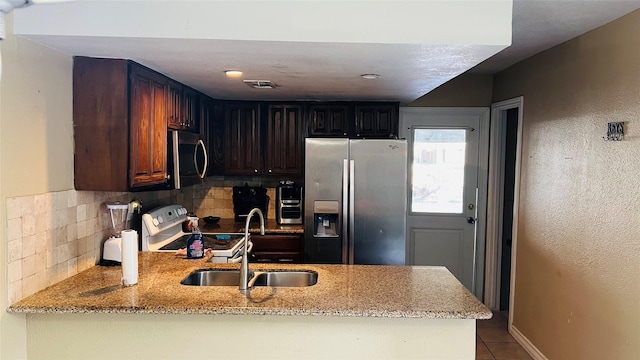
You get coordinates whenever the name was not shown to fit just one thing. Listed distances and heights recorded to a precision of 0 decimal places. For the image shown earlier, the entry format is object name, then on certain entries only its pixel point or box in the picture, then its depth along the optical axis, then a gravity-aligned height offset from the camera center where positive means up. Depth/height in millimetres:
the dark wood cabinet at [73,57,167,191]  2225 +186
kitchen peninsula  1898 -769
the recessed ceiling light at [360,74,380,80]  2613 +537
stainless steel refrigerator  3510 -267
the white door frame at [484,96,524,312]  4254 -423
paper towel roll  2059 -490
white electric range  2955 -604
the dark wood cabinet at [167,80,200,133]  2869 +383
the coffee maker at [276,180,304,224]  4051 -417
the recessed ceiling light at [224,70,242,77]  2578 +540
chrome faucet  2029 -548
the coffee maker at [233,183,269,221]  4227 -378
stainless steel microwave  2854 +6
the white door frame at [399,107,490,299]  4344 -20
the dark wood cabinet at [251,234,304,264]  3779 -773
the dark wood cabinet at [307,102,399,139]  4031 +405
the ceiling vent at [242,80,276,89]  2930 +550
